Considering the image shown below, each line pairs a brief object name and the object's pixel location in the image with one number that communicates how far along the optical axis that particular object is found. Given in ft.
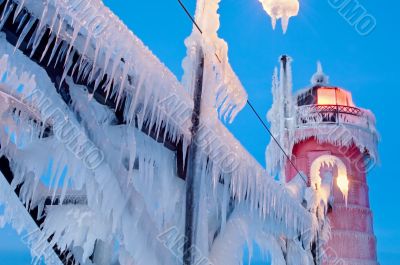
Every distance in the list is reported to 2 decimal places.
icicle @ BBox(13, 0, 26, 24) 7.26
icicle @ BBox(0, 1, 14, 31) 7.35
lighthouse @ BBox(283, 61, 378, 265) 44.55
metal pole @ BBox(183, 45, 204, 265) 10.75
